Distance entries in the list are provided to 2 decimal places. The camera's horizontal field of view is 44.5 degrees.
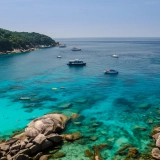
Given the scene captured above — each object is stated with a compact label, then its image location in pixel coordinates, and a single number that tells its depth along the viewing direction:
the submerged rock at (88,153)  29.77
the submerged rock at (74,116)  42.04
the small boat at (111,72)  87.19
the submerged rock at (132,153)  29.32
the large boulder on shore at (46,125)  34.20
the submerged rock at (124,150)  30.13
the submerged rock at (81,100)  53.06
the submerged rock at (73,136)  33.66
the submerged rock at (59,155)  29.59
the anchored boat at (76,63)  108.89
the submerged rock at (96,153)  28.91
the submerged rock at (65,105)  48.70
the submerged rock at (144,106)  48.00
